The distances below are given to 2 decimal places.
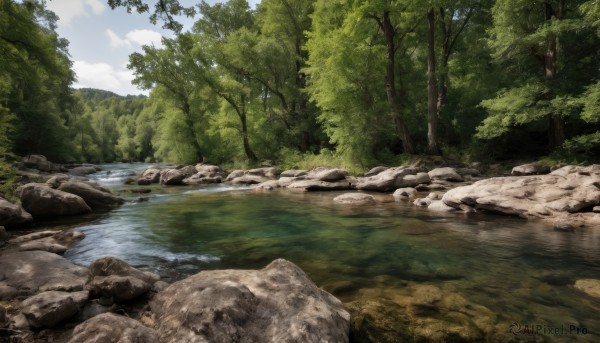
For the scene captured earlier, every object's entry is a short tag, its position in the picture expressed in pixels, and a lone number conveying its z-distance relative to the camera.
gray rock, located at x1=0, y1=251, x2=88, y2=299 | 4.67
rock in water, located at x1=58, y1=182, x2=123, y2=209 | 12.97
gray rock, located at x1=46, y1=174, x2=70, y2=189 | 13.55
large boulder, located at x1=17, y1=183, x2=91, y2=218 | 10.73
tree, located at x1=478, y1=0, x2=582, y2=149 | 15.09
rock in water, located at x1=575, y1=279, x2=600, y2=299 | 5.03
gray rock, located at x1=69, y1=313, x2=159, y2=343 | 2.81
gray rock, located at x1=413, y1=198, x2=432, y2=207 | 12.55
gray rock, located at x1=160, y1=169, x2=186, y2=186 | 23.09
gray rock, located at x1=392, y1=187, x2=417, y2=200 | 14.30
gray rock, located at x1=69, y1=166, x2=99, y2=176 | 30.89
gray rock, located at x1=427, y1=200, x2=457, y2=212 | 11.71
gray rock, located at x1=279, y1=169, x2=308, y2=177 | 22.92
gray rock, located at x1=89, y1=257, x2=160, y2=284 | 4.82
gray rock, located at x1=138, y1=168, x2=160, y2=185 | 23.56
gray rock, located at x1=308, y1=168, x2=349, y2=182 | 18.86
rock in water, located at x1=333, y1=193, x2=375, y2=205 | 13.55
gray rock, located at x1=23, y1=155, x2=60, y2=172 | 27.34
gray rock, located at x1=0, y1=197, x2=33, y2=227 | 8.96
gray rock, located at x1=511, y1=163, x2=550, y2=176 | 15.63
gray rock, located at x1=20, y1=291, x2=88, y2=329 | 3.64
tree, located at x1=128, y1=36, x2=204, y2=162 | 31.88
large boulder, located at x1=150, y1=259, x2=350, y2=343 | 3.15
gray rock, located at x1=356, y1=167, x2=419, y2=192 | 16.31
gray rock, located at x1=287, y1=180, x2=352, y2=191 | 18.00
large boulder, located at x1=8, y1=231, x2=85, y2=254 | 7.03
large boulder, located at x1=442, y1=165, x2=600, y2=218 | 9.63
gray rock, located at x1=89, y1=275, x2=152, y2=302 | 4.38
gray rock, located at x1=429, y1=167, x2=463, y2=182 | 16.75
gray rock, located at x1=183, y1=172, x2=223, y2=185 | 23.97
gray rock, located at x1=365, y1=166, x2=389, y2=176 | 19.74
